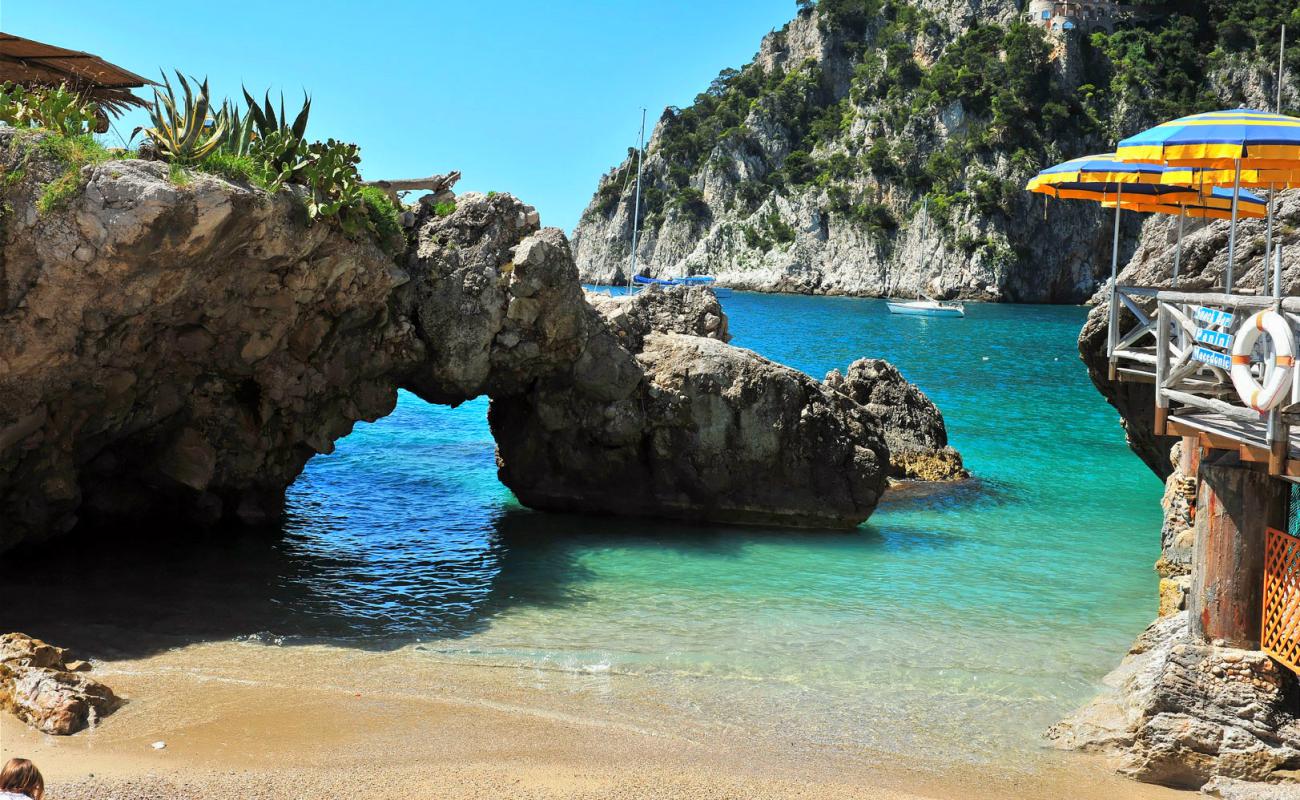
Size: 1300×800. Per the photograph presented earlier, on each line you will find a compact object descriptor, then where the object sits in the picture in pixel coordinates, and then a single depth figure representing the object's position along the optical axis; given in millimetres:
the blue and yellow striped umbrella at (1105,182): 14328
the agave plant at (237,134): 14078
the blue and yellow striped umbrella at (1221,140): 10516
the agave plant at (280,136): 14430
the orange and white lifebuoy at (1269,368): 8352
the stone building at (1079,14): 140250
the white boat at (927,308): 110819
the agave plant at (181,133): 13102
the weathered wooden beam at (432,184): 18180
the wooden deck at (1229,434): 9180
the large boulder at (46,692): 9586
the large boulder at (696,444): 19891
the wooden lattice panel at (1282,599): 9594
